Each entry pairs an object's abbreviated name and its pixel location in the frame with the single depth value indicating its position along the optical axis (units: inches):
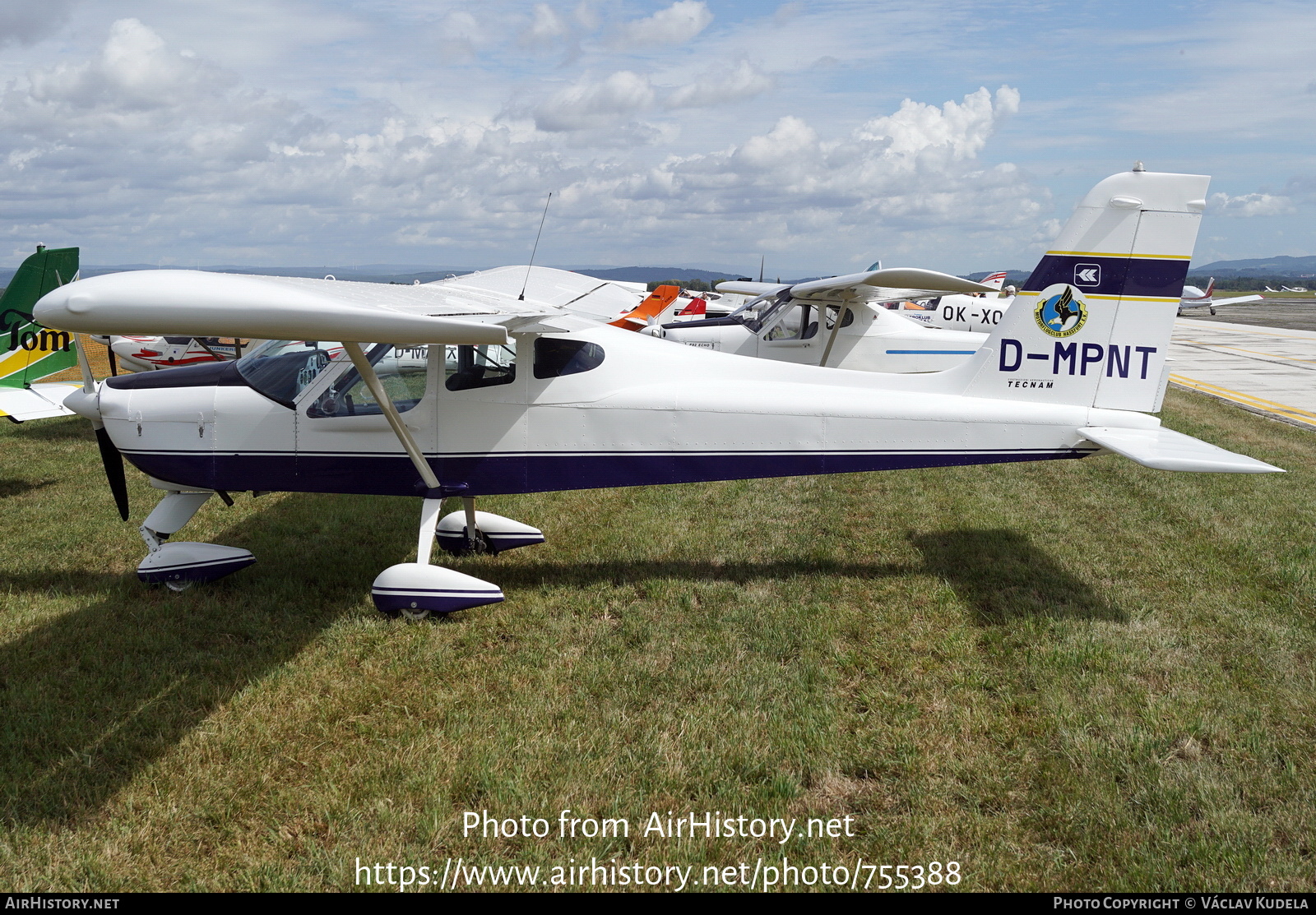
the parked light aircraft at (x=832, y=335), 505.4
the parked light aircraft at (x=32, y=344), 381.4
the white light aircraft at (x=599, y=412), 229.9
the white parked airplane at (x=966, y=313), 756.6
